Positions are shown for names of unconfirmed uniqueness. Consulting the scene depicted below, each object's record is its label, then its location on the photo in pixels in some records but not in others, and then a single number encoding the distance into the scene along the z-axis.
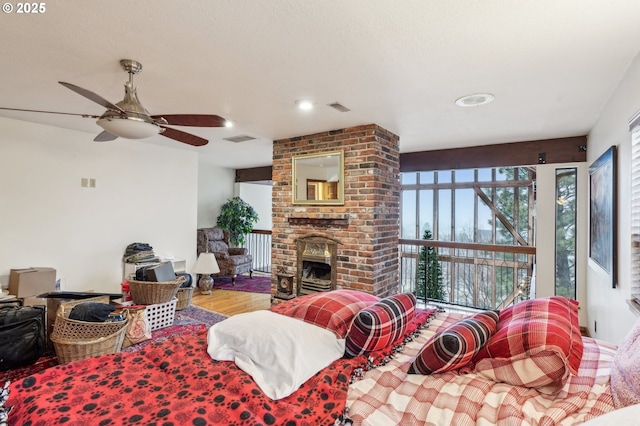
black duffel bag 2.35
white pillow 1.32
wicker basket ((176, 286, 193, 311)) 4.25
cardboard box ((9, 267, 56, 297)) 3.28
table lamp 4.88
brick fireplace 3.65
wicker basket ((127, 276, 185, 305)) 3.52
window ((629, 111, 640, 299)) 1.94
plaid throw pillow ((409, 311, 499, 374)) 1.41
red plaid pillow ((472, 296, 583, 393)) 1.27
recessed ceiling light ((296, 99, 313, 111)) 2.81
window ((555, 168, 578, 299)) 3.91
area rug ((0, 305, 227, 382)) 2.42
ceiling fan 1.98
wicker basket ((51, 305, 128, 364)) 2.46
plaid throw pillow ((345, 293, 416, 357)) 1.56
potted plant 6.90
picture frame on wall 2.37
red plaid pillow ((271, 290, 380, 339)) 1.69
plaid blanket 1.11
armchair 6.01
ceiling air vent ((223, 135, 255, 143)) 4.28
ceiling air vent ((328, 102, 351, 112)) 2.90
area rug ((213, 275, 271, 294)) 5.59
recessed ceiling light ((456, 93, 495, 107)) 2.63
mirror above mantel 3.86
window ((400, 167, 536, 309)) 5.27
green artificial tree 4.80
